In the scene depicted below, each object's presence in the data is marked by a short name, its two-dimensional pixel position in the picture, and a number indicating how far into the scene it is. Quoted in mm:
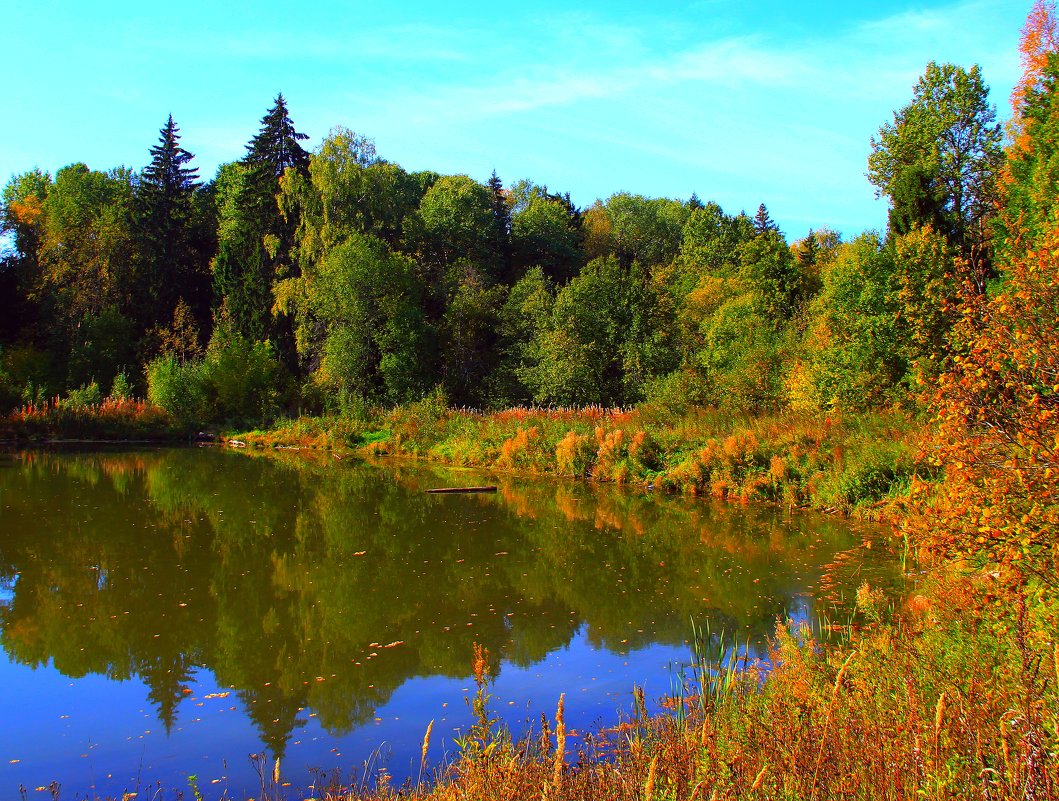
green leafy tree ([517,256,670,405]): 33906
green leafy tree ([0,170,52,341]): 45281
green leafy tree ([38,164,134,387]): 43000
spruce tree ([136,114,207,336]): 48281
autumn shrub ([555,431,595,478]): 23219
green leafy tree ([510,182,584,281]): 54031
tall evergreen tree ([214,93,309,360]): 43906
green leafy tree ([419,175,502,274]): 50281
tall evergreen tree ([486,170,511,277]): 54281
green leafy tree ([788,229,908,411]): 19953
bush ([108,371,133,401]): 37500
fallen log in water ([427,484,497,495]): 20739
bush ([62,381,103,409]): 34688
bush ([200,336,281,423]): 37406
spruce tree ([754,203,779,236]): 56656
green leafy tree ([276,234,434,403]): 36875
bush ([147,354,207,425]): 36469
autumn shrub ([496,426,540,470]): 25188
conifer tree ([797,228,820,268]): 43938
